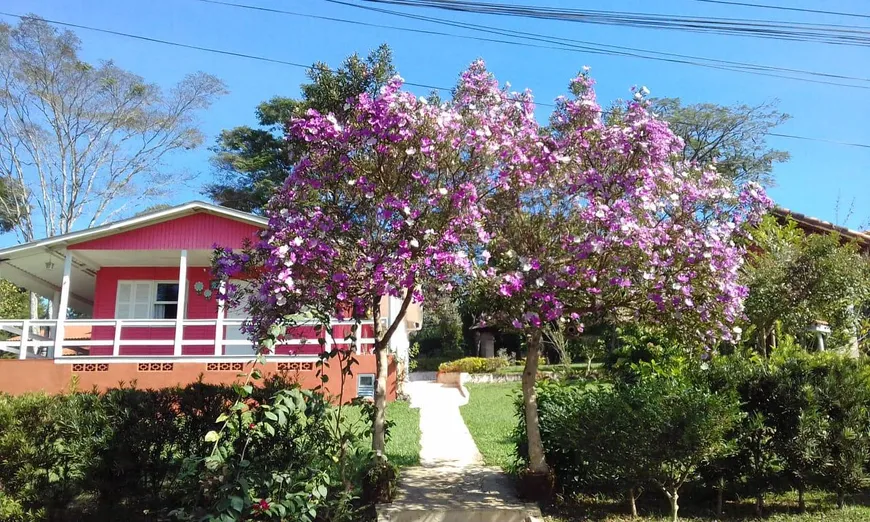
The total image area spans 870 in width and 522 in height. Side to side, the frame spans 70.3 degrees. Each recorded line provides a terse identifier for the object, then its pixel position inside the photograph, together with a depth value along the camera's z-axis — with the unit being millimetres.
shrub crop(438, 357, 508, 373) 24562
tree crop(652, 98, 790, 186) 31516
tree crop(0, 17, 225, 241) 26562
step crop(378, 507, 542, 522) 5855
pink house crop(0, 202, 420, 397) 13836
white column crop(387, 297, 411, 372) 17438
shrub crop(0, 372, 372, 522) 5039
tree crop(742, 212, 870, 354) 7297
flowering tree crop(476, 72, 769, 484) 5516
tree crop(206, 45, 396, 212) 32219
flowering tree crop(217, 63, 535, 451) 5285
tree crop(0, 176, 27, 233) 30031
